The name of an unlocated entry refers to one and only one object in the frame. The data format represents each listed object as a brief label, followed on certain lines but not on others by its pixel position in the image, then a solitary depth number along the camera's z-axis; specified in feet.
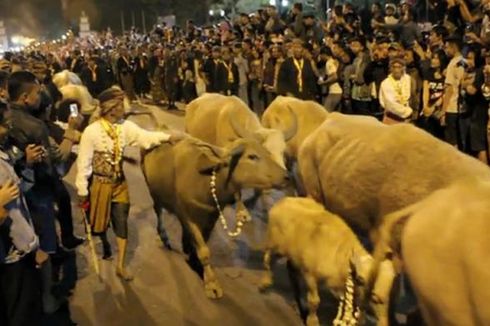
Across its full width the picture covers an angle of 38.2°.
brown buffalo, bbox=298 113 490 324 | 15.92
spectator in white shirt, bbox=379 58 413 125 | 27.84
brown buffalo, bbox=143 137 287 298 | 20.57
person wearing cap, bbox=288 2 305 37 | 58.18
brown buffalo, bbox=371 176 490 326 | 9.77
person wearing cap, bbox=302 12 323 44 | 57.06
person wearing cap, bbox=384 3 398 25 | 49.60
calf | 16.37
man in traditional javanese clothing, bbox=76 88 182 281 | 20.92
